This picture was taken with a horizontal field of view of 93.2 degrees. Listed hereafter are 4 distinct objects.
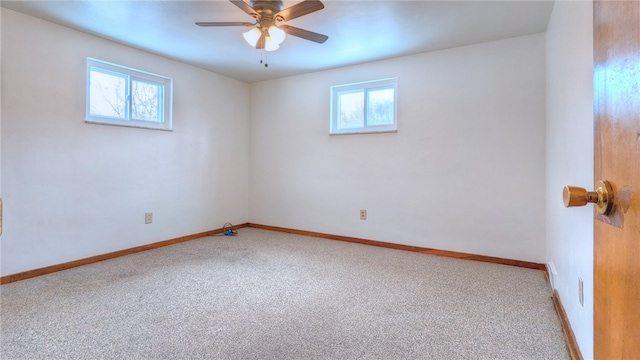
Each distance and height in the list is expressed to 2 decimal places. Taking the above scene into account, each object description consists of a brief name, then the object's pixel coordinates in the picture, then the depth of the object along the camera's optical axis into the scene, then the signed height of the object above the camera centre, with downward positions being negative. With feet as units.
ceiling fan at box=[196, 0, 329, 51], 6.55 +3.78
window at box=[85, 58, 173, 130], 10.11 +3.09
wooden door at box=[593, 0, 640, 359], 1.59 +0.08
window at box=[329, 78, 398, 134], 12.11 +3.18
